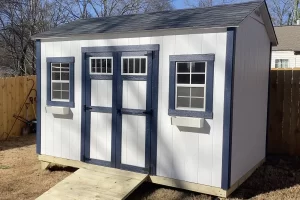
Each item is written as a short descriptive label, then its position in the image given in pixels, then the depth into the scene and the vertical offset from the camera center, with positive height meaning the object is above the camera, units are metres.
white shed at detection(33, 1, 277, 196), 4.43 -0.13
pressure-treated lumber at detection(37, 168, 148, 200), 4.44 -1.47
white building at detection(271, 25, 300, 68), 18.33 +2.04
